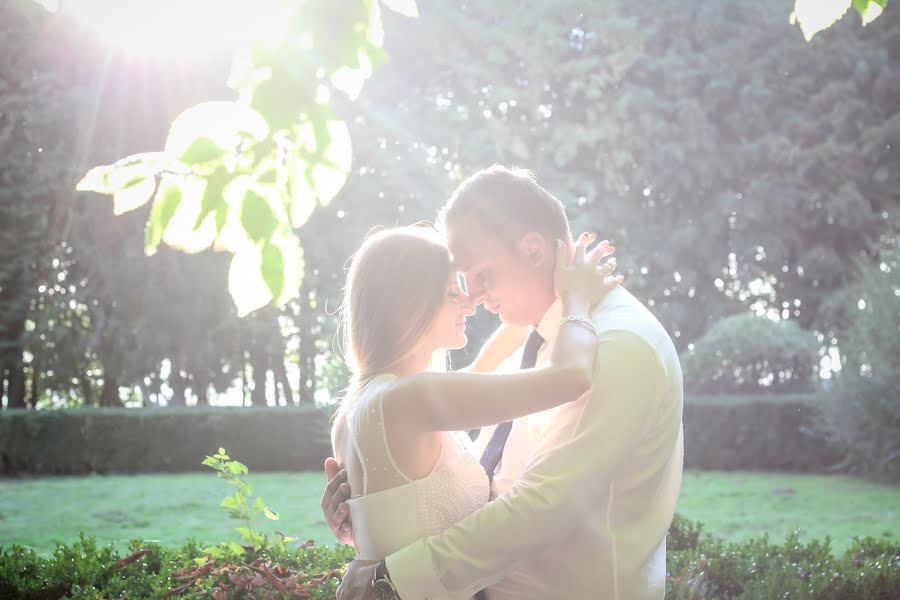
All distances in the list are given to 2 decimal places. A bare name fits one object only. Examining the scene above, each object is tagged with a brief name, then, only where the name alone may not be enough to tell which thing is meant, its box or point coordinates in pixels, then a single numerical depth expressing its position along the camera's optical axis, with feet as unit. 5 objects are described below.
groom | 8.19
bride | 8.27
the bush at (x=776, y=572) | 13.34
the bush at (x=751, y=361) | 55.52
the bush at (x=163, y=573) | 12.34
